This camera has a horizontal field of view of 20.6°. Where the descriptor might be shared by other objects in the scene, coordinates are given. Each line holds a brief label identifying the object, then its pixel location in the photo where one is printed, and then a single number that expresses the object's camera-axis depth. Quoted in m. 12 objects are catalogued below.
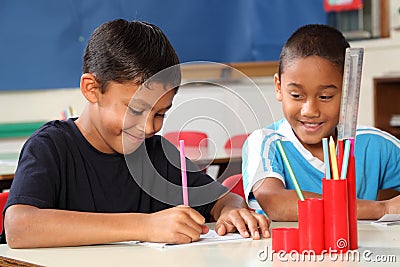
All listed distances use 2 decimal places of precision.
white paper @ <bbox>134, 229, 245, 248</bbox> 1.46
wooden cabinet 3.81
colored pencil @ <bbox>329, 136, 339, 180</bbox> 1.41
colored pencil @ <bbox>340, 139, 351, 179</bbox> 1.41
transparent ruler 1.39
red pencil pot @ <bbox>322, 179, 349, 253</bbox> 1.39
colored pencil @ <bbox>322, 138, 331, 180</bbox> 1.41
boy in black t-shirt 1.48
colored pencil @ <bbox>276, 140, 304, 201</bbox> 1.43
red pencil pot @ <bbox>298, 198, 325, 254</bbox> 1.39
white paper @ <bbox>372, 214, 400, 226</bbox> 1.63
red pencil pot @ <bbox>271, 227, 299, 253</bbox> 1.39
